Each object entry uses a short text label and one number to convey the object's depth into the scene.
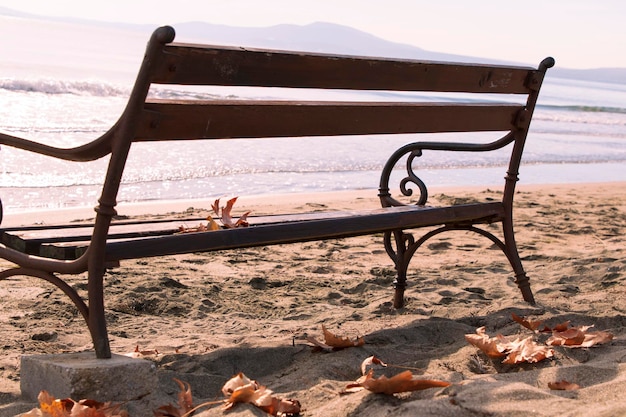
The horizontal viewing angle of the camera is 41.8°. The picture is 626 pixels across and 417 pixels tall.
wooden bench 2.55
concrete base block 2.47
